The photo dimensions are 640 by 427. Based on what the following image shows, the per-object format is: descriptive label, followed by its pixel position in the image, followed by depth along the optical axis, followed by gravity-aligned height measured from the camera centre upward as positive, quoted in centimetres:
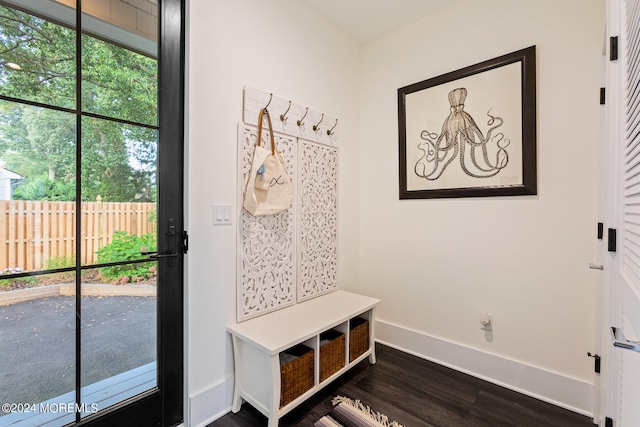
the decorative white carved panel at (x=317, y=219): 205 -4
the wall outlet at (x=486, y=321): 191 -73
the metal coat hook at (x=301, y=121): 199 +66
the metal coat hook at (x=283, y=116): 188 +66
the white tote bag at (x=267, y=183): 165 +19
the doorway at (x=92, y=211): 105 +1
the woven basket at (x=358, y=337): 190 -86
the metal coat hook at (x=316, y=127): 213 +66
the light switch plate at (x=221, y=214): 156 +0
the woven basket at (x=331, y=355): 168 -88
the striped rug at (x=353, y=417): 148 -112
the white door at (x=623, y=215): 77 +0
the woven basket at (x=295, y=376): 145 -88
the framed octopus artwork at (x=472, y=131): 177 +59
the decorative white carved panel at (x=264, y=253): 168 -26
